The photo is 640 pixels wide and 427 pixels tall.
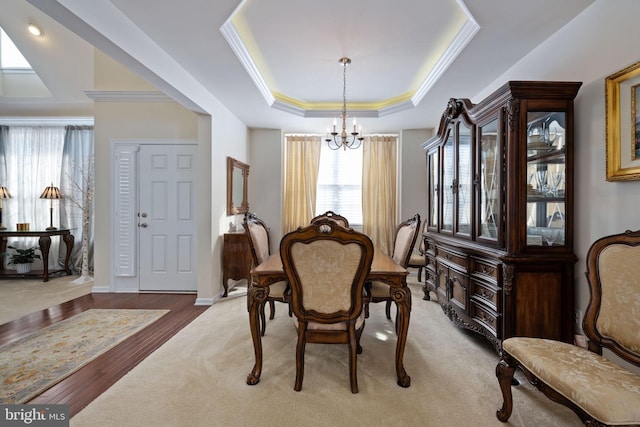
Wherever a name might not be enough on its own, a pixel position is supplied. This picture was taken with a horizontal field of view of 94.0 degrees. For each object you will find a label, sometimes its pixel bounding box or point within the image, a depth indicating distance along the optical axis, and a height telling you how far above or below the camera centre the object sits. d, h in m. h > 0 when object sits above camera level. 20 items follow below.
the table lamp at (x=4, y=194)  4.69 +0.30
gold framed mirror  4.13 +0.39
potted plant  4.66 -0.73
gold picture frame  1.66 +0.52
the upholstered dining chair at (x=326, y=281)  1.74 -0.41
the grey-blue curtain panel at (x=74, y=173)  4.97 +0.67
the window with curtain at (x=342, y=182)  5.21 +0.54
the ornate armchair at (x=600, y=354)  1.14 -0.68
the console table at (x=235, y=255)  3.91 -0.56
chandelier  3.05 +1.55
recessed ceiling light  3.98 +2.47
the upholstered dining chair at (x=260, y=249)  2.45 -0.32
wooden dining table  1.95 -0.57
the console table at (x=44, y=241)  4.45 -0.43
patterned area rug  1.92 -1.10
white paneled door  4.01 +0.15
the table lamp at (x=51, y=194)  4.64 +0.29
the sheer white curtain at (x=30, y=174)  4.97 +0.65
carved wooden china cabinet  2.03 -0.02
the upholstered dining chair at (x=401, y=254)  2.36 -0.36
